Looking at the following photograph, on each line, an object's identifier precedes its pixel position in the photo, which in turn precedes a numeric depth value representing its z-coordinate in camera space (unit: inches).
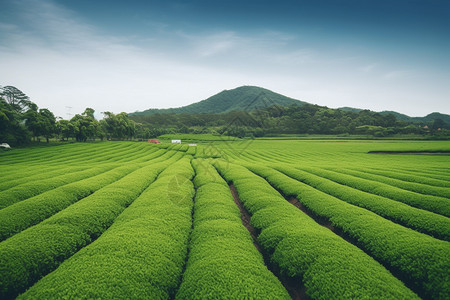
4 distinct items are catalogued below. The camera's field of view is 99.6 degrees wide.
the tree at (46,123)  2084.8
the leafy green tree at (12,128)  1751.5
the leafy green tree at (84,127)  2519.7
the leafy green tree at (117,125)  2993.8
